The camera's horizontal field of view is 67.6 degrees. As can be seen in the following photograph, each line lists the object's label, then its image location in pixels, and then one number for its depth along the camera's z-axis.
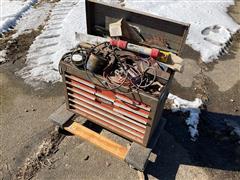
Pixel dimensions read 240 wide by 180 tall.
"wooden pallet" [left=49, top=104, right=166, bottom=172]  1.92
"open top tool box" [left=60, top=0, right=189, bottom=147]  1.75
